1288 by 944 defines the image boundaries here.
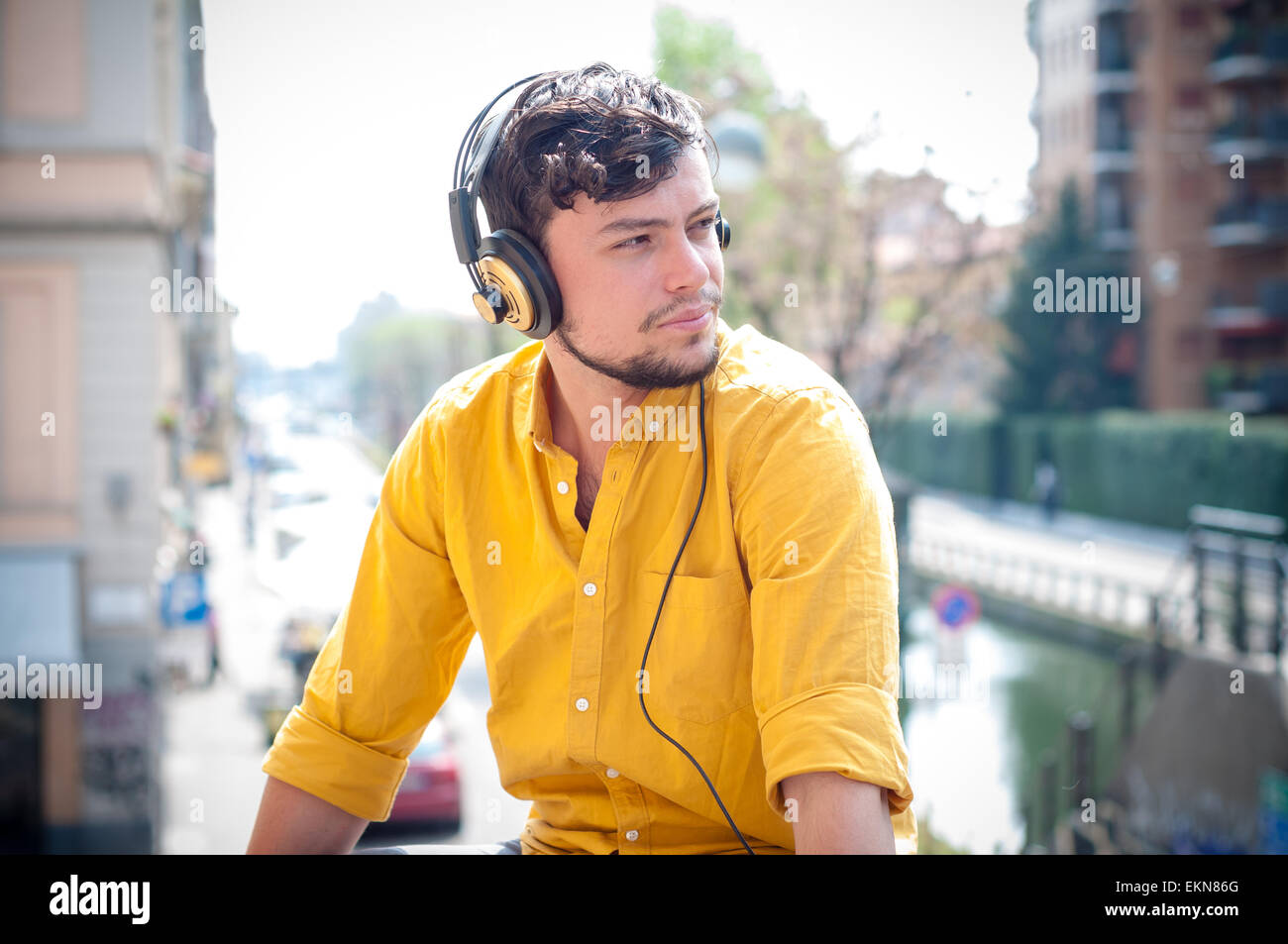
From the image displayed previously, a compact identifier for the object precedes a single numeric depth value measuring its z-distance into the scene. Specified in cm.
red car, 525
